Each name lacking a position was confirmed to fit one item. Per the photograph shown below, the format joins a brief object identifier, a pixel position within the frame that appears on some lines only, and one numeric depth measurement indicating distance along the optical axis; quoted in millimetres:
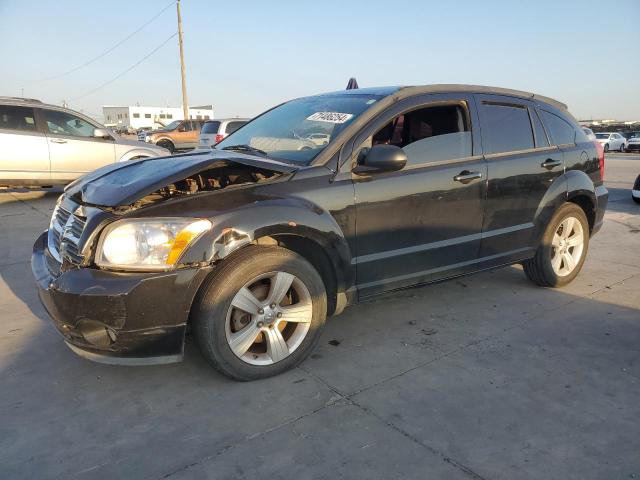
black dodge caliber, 2590
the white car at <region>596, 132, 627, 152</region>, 33469
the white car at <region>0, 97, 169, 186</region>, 8602
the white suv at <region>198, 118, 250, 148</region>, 16453
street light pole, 31406
